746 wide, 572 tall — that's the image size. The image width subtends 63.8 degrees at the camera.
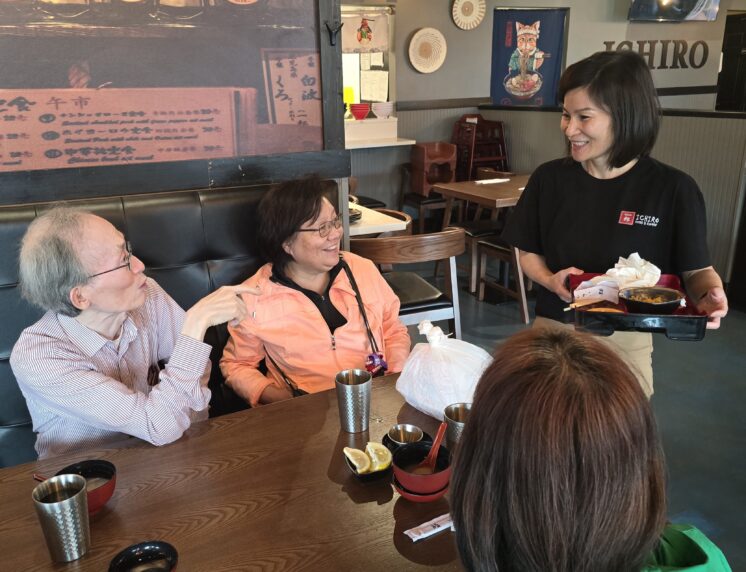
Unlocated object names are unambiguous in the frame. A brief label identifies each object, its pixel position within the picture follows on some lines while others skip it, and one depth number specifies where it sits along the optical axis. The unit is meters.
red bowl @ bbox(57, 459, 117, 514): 1.09
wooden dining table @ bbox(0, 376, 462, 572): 0.99
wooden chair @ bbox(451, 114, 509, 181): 6.47
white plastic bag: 1.32
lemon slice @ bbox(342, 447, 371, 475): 1.16
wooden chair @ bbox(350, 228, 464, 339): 2.81
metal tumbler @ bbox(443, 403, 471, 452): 1.18
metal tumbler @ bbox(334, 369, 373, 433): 1.30
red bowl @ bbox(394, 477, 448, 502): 1.09
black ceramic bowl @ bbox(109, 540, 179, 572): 0.93
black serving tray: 1.54
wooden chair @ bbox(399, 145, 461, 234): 6.21
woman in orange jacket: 1.85
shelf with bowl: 6.07
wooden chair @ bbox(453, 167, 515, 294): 4.63
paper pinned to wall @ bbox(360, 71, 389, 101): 6.57
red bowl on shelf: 5.99
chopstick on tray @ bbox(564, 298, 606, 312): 1.63
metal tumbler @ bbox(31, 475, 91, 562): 0.94
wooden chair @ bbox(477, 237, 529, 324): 4.28
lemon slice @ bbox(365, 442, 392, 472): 1.17
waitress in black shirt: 1.67
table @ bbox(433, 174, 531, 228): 4.29
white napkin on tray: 1.60
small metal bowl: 1.22
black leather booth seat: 1.70
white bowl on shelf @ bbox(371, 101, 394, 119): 6.25
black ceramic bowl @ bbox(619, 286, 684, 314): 1.55
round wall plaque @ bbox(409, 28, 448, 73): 6.43
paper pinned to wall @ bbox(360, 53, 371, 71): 6.49
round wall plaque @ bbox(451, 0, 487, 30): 6.54
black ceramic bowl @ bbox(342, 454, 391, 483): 1.16
